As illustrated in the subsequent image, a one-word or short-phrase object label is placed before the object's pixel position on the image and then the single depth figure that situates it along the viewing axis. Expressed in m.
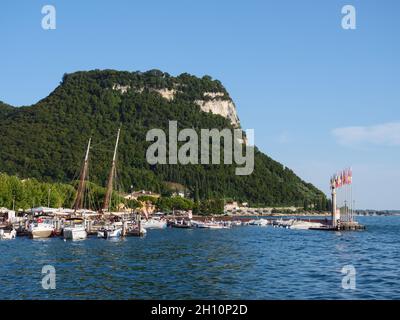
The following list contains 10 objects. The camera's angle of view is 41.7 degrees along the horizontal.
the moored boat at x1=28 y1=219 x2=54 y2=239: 84.56
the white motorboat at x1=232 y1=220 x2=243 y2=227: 172.12
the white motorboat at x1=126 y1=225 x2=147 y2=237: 97.88
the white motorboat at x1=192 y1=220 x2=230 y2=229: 148.50
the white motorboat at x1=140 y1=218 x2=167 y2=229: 138.02
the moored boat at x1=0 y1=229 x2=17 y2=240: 83.40
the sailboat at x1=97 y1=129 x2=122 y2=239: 87.88
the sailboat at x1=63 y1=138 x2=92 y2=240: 82.75
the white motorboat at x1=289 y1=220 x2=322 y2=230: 145.02
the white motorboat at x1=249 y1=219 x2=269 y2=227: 173.26
